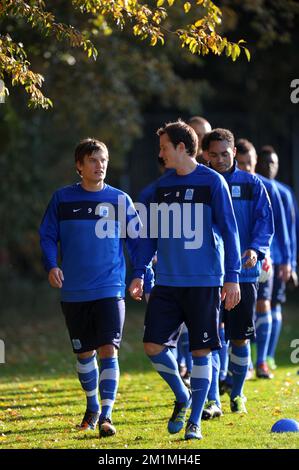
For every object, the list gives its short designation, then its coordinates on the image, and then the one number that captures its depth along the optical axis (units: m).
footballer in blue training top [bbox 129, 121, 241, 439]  15.30
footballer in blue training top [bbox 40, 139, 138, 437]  16.31
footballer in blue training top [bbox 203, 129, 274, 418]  17.66
